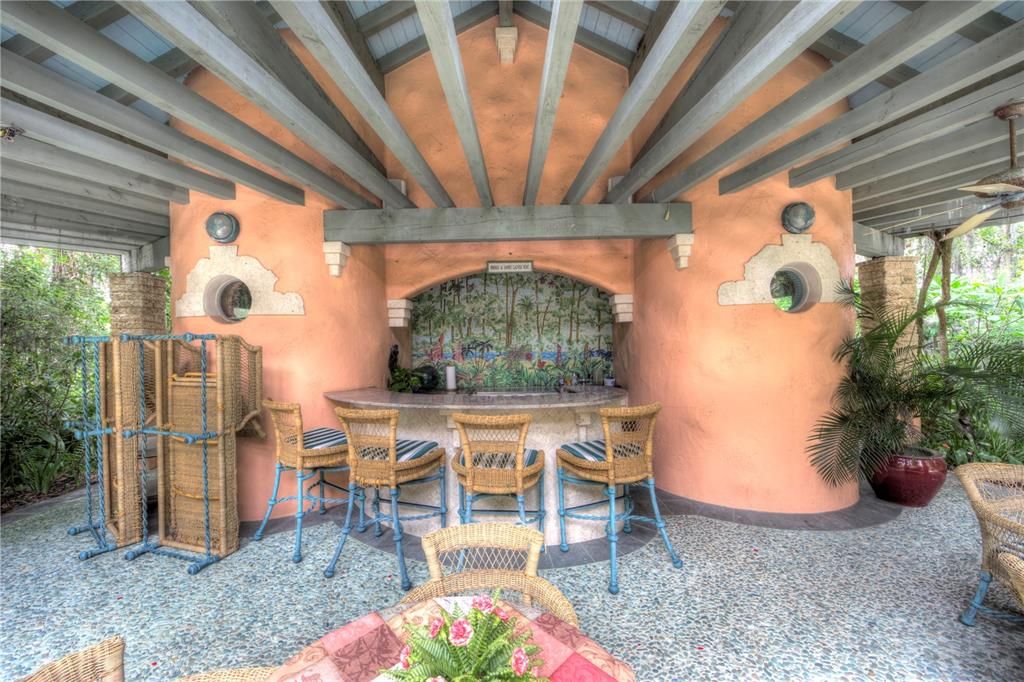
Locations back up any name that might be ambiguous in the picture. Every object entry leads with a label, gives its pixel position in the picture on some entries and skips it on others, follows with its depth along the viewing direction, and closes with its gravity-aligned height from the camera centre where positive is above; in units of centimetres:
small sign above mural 439 +81
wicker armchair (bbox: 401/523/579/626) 143 -86
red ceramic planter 362 -132
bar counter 308 -69
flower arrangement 92 -73
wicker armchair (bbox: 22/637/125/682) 96 -77
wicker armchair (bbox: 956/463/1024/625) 202 -100
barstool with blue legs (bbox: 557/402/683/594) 260 -82
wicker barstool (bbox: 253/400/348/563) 294 -77
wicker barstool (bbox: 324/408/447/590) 262 -78
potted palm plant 285 -54
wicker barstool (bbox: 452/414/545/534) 245 -80
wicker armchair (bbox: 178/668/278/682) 109 -89
